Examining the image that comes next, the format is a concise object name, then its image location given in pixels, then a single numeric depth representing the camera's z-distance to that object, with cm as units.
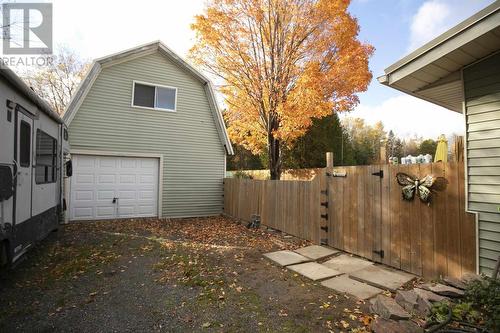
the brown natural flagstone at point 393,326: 276
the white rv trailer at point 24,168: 341
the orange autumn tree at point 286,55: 1037
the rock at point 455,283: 346
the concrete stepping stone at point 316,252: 594
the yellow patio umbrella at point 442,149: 544
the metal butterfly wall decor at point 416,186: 438
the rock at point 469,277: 346
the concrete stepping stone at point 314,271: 480
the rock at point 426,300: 315
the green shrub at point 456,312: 288
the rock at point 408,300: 326
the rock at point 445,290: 333
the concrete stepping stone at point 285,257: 557
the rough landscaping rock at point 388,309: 304
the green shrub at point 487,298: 256
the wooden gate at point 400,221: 409
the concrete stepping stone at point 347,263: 512
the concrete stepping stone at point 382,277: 427
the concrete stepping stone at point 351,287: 405
